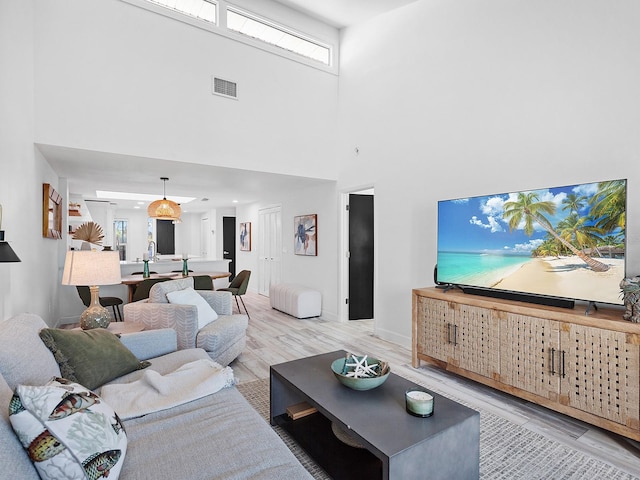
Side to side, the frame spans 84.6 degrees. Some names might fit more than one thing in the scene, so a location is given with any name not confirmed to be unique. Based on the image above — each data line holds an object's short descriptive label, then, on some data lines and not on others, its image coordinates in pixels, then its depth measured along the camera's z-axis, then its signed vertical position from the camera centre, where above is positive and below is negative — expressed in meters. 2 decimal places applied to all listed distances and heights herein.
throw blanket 1.71 -0.81
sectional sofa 1.24 -0.84
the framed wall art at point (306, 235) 5.97 +0.05
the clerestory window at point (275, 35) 4.56 +2.82
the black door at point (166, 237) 12.32 +0.02
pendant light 5.48 +0.43
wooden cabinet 2.13 -0.83
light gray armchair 3.13 -0.82
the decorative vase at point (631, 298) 2.12 -0.37
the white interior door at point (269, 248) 7.45 -0.24
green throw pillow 1.84 -0.66
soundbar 2.55 -0.48
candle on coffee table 1.69 -0.81
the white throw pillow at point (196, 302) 3.34 -0.62
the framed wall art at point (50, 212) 3.78 +0.30
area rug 1.92 -1.29
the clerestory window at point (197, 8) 4.17 +2.78
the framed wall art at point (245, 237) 8.90 +0.01
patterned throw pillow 1.04 -0.61
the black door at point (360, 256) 5.50 -0.30
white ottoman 5.64 -1.05
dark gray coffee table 1.49 -0.87
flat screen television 2.35 -0.03
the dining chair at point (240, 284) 5.69 -0.78
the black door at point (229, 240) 10.48 -0.07
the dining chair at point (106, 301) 4.57 -0.88
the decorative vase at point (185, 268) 5.51 -0.48
